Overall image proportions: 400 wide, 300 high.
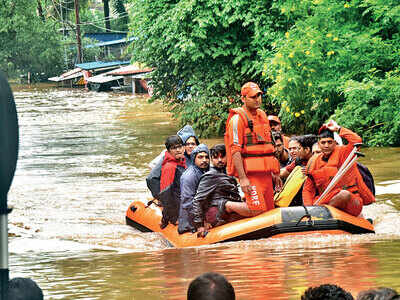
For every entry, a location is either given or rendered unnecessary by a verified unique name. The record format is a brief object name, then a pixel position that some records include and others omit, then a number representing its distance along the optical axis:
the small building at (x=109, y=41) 128.76
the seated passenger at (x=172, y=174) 15.45
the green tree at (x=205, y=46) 33.17
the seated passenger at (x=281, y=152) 16.43
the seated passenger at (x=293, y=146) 14.96
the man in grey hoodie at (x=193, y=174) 14.54
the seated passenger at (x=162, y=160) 15.84
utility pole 106.24
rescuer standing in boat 13.38
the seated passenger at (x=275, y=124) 16.58
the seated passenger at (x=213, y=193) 14.31
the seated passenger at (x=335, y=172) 13.81
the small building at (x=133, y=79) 86.36
